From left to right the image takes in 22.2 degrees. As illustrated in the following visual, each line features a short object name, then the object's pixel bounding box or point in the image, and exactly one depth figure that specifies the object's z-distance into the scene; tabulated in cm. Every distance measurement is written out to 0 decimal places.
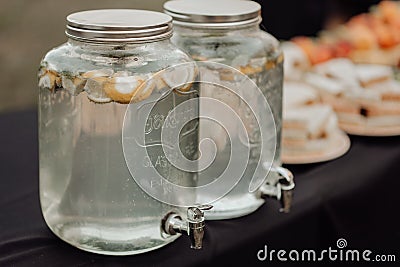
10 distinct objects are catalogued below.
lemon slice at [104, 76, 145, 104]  102
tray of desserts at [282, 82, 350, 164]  137
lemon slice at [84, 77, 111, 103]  102
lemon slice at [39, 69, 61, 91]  105
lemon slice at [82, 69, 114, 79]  102
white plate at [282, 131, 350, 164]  136
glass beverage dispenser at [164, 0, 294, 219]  114
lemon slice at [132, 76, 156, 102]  102
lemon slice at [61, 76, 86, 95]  103
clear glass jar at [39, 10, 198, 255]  102
